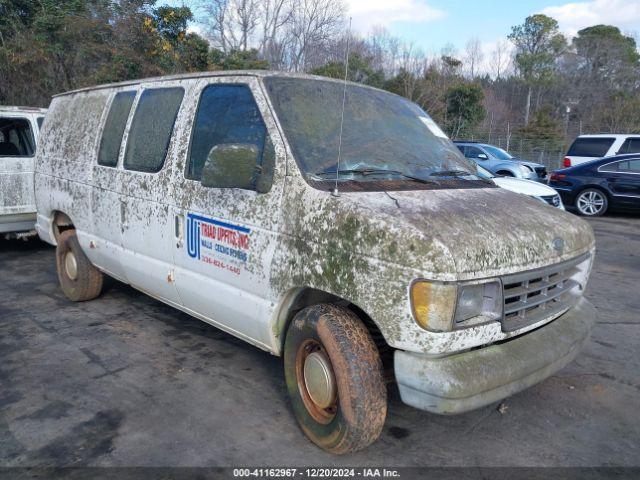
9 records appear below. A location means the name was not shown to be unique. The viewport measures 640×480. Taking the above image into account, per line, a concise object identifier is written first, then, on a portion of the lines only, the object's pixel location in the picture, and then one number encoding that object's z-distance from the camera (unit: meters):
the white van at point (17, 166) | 7.27
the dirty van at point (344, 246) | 2.56
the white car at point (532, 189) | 8.18
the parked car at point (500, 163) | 15.09
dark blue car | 11.87
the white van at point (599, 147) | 13.29
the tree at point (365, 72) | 16.59
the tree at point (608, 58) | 42.28
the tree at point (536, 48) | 49.59
